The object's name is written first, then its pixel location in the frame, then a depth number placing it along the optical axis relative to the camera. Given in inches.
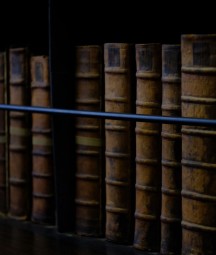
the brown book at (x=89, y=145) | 35.5
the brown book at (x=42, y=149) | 38.0
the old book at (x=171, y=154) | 31.7
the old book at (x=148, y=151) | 32.7
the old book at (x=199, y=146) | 30.0
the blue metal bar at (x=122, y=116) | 25.7
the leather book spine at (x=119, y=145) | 33.8
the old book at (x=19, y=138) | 39.3
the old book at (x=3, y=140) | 40.4
